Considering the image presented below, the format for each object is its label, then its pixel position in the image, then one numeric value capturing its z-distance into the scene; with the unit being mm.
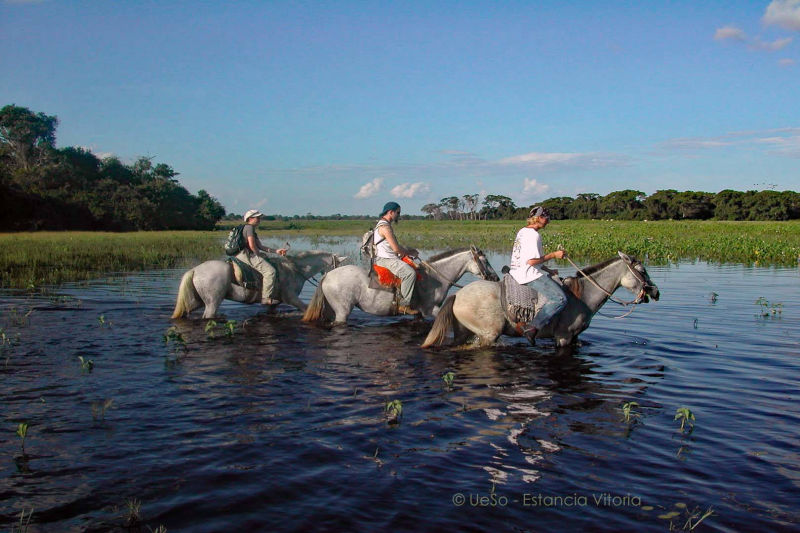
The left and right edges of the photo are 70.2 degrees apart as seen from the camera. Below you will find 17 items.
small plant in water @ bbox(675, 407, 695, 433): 6309
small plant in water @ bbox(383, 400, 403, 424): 6545
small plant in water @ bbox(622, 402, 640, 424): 6448
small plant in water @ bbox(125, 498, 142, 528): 4309
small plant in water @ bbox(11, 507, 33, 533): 4153
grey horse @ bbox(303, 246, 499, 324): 11438
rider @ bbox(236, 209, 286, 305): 12406
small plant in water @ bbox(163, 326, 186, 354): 9742
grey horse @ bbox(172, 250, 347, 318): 11961
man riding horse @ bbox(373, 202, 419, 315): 11078
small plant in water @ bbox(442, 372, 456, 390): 7773
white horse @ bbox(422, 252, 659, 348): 9219
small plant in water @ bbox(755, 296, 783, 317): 13683
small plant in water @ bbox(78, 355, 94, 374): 8266
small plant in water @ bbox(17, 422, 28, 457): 5520
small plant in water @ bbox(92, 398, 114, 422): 6422
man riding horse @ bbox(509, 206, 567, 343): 8828
